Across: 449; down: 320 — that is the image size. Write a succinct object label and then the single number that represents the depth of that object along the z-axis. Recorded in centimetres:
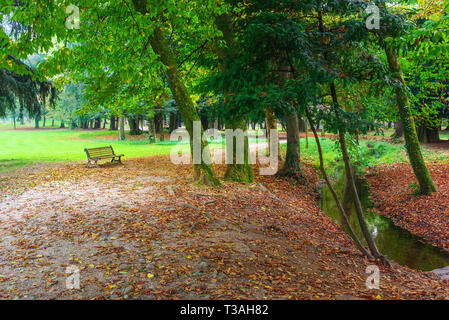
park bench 1446
